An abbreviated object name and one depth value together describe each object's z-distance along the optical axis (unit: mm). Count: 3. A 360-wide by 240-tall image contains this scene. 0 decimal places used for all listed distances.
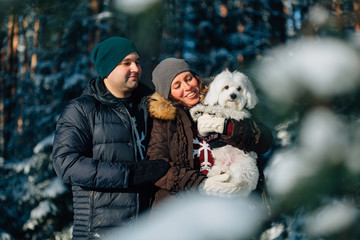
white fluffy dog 2438
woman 2359
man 2340
